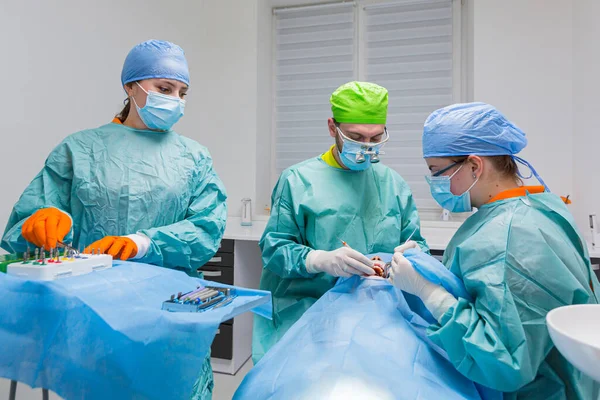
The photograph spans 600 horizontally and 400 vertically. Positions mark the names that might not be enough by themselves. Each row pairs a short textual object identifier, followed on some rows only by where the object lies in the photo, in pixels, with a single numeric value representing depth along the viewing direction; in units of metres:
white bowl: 0.57
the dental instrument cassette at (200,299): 0.82
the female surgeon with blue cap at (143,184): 1.28
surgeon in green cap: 1.38
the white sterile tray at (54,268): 0.83
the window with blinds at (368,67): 3.23
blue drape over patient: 0.74
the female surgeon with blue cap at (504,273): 0.80
